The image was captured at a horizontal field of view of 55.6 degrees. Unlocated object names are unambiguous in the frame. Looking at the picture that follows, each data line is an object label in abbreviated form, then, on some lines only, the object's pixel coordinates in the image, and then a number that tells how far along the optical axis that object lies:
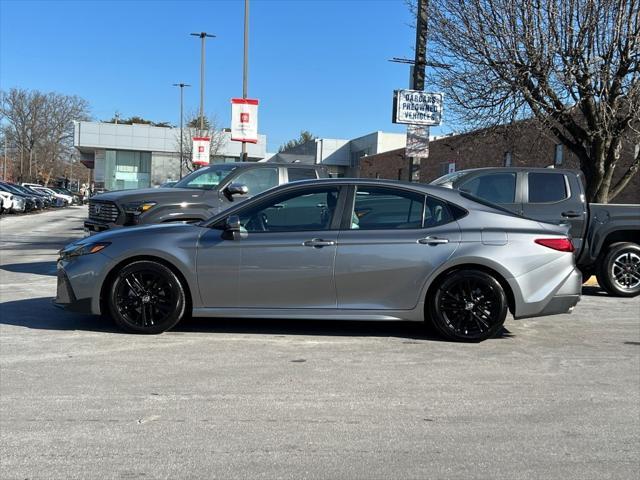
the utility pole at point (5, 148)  78.69
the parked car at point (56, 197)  47.54
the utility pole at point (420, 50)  11.46
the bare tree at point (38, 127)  77.25
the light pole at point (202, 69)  38.06
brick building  14.66
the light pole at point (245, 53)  20.92
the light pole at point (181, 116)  44.58
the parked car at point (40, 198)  37.83
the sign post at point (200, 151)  25.53
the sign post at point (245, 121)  15.98
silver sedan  5.96
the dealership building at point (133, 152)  62.75
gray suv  9.44
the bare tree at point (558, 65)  11.68
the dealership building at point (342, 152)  62.22
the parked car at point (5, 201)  30.34
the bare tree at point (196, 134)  48.32
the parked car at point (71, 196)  59.69
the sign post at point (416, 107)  11.05
